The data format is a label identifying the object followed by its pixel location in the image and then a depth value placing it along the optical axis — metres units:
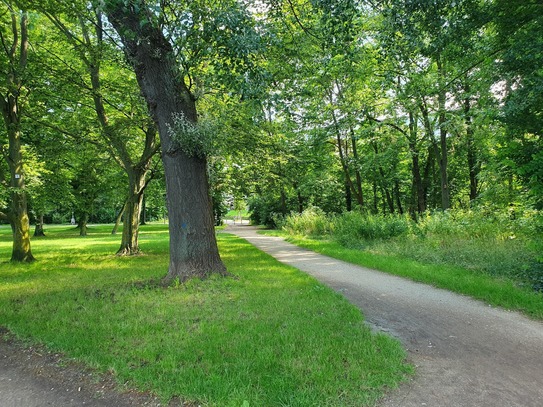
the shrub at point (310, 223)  18.00
